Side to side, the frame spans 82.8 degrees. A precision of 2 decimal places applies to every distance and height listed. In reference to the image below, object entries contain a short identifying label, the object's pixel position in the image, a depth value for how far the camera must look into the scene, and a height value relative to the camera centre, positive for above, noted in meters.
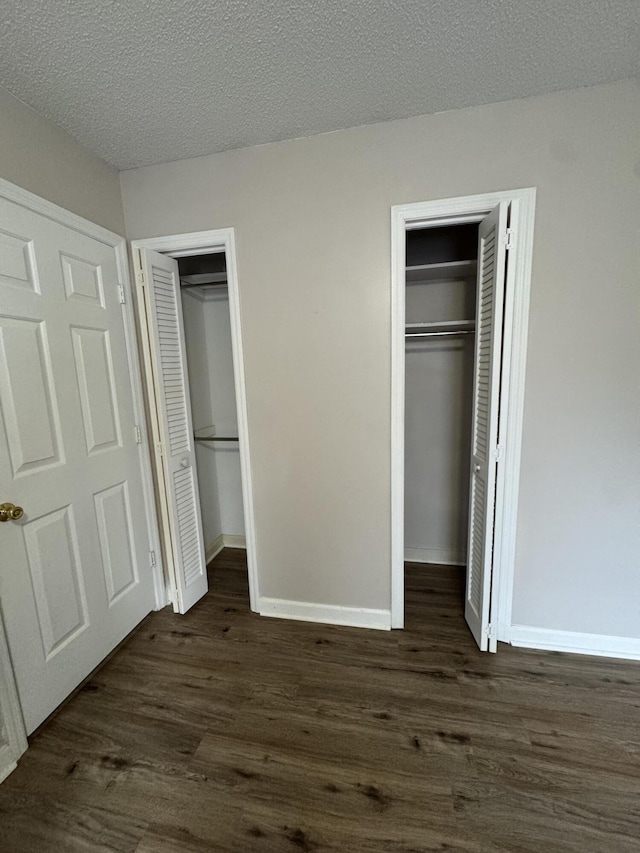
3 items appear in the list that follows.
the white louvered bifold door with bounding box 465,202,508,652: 1.65 -0.25
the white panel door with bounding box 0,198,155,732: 1.46 -0.39
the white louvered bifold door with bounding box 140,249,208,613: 2.10 -0.30
